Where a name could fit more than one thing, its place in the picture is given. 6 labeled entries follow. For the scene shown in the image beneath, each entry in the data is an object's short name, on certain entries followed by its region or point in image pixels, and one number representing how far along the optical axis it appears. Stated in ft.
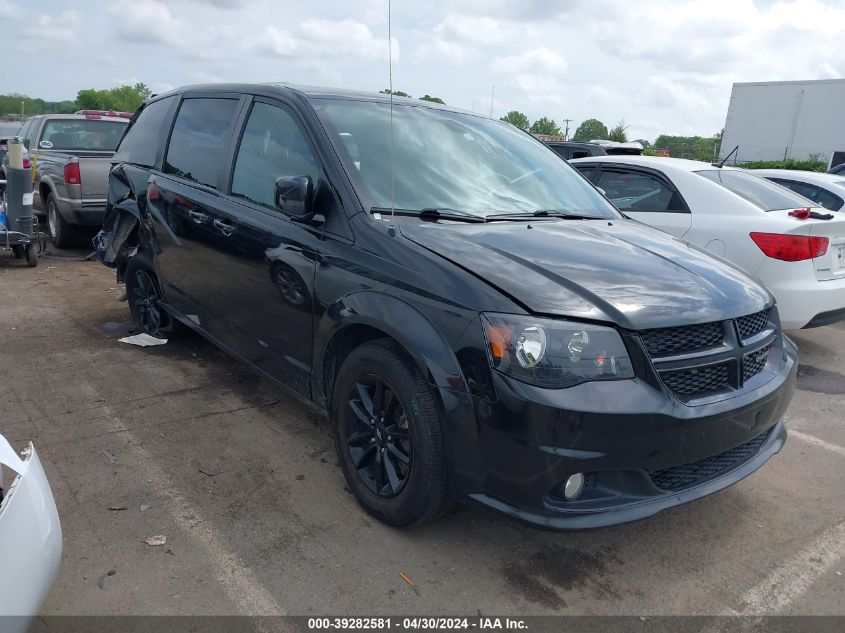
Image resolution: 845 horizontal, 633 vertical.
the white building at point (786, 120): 157.69
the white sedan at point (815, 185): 26.73
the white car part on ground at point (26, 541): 5.60
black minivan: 7.66
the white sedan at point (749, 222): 16.51
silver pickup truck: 26.07
